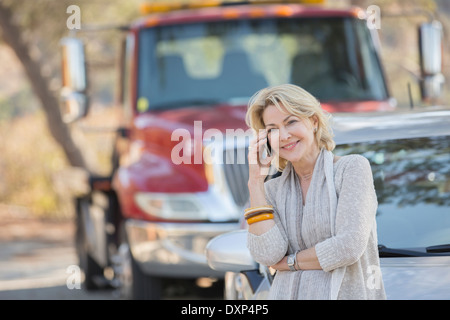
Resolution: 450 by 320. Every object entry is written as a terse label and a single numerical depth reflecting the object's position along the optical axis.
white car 8.54
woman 6.67
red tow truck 15.81
